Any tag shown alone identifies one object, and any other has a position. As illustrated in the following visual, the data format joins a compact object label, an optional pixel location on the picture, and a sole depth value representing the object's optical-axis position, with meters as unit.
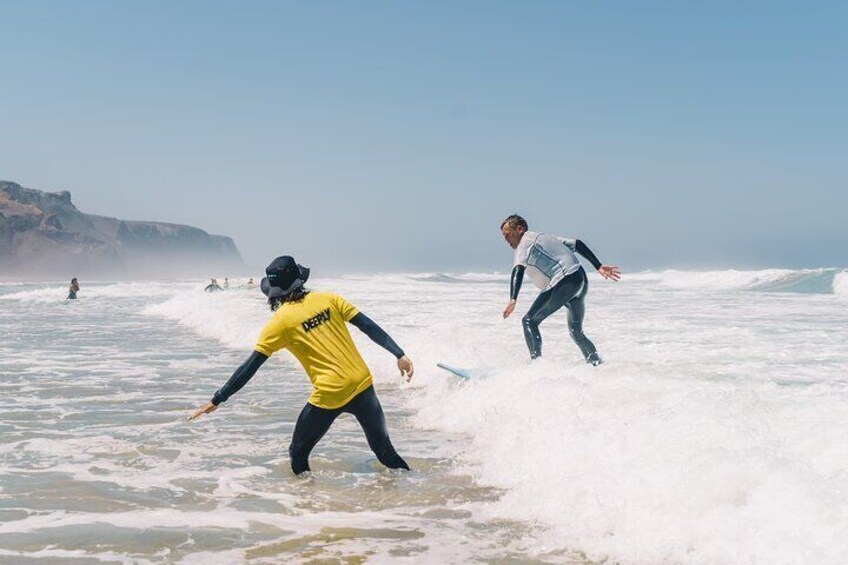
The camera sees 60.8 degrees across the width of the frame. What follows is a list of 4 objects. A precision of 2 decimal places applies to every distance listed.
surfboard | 8.96
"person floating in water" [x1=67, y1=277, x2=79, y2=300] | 37.47
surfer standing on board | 9.38
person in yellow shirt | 5.30
